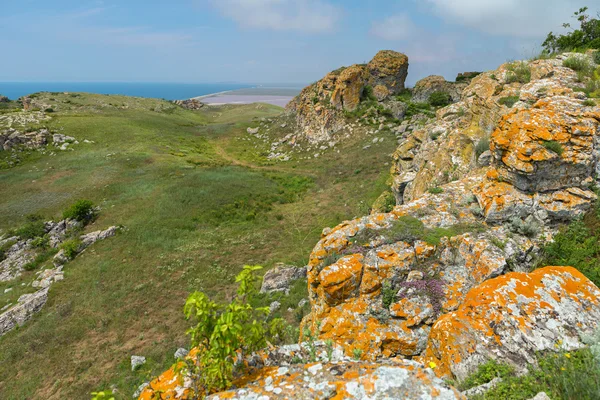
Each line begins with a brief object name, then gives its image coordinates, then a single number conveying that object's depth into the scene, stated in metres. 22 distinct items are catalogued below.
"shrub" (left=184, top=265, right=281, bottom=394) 3.76
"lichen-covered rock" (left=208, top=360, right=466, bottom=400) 3.57
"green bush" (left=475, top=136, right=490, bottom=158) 13.41
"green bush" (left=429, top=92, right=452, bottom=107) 56.25
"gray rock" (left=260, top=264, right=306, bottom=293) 17.53
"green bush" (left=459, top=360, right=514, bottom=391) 4.94
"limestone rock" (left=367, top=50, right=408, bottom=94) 60.59
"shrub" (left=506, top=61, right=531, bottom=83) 17.44
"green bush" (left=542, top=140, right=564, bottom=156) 9.42
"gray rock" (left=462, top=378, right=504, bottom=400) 4.58
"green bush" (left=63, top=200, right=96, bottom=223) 28.45
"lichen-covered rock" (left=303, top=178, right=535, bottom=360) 7.67
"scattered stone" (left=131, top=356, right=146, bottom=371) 13.44
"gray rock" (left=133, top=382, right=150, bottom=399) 11.42
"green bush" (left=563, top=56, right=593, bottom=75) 15.07
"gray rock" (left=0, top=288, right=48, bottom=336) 17.75
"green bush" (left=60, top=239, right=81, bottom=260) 23.50
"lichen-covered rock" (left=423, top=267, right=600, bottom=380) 5.30
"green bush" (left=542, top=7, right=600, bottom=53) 26.72
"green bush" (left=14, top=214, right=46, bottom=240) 26.80
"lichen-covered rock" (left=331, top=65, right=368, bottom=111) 56.69
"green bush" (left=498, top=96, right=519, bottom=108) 14.59
